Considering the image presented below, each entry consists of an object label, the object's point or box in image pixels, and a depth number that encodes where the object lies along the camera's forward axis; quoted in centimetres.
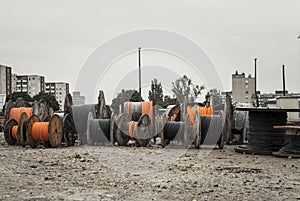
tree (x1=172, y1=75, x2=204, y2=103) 3083
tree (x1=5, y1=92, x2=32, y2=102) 5461
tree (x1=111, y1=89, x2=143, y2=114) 2197
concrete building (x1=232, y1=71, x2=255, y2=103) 8356
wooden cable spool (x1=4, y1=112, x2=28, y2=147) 1393
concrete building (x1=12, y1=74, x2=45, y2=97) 9506
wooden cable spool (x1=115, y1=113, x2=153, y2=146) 1411
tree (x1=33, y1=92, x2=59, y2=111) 4894
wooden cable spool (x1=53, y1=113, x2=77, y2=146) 1446
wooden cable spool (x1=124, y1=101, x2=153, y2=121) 1617
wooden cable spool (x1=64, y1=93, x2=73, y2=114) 1522
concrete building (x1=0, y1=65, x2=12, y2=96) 7862
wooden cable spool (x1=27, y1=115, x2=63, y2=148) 1345
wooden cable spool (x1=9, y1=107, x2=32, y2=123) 1591
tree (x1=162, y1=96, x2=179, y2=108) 4303
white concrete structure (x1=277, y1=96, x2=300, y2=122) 3381
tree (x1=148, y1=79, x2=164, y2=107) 3631
